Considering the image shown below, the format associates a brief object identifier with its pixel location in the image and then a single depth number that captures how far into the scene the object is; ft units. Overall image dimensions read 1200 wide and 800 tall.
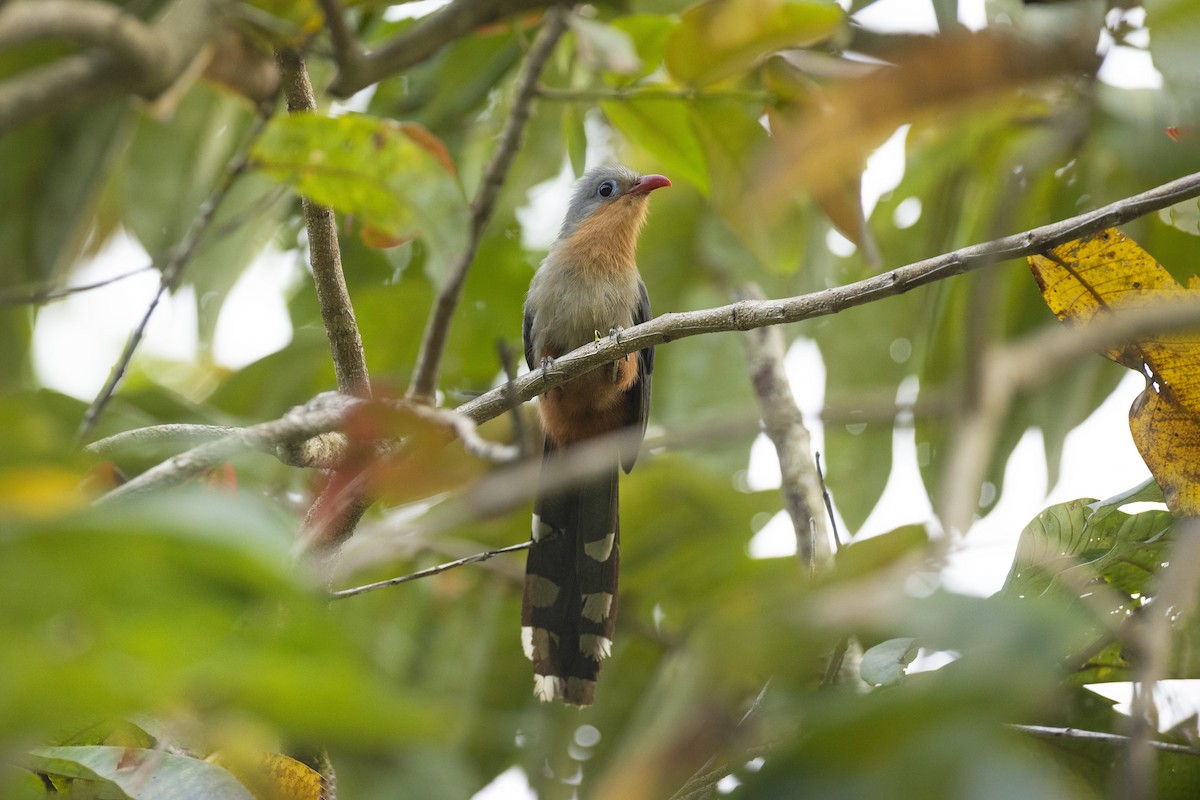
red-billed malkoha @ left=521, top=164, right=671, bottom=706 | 26.16
